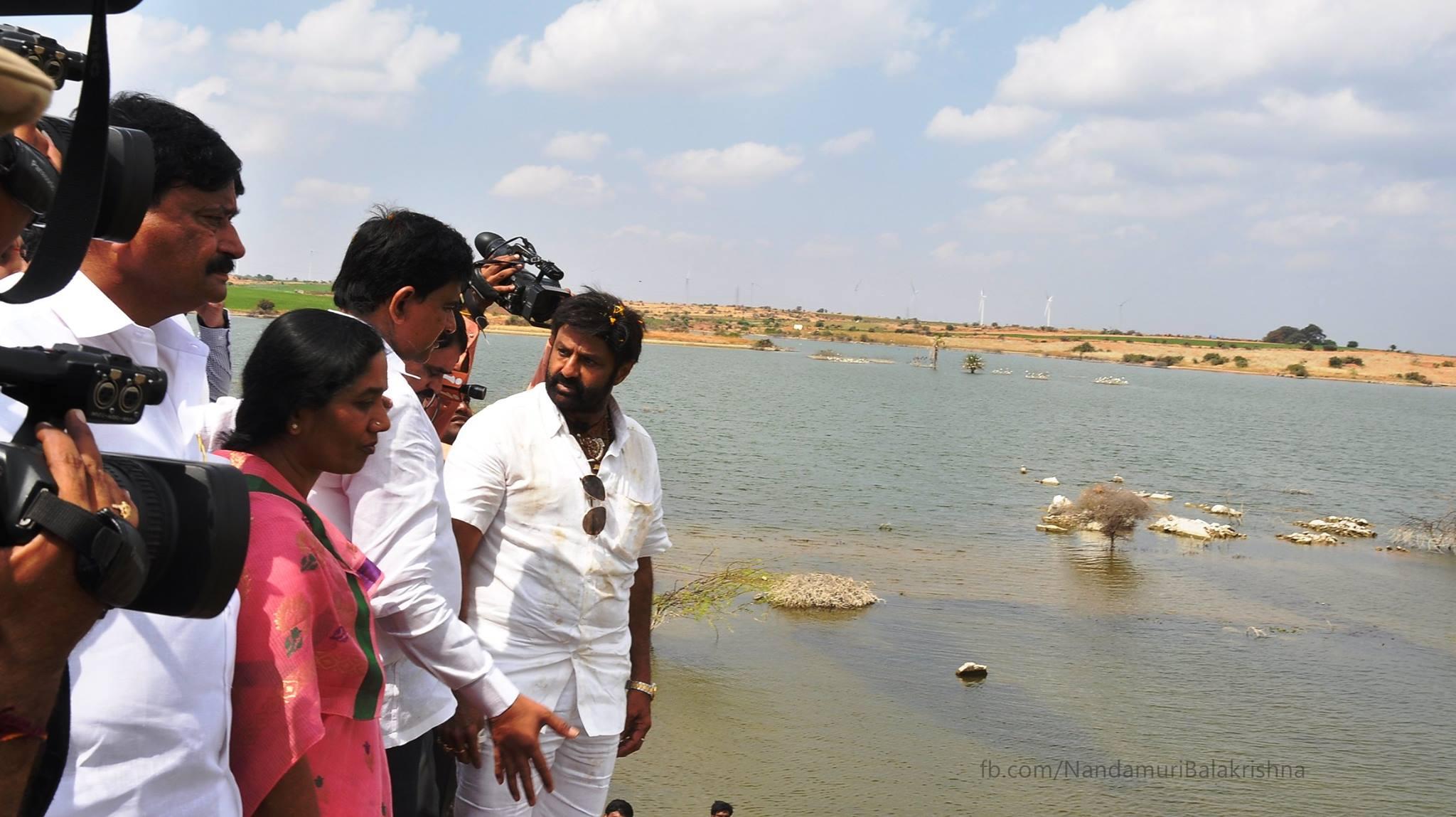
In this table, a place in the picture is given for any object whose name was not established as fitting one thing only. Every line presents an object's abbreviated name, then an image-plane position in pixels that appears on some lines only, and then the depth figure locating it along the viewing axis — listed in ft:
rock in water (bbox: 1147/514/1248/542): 60.23
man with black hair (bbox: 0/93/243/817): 5.14
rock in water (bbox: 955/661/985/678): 34.55
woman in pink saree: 5.90
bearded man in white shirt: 10.05
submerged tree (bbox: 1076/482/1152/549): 56.03
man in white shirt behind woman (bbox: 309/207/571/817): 7.88
